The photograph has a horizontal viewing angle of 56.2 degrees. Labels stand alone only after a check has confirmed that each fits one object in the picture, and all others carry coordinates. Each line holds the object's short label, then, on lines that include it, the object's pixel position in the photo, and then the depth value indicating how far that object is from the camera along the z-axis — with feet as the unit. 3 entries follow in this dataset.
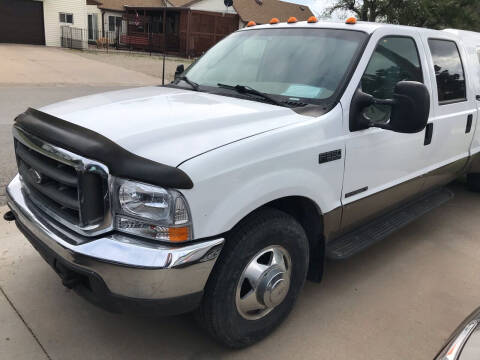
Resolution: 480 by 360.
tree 38.22
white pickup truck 6.97
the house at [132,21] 85.35
